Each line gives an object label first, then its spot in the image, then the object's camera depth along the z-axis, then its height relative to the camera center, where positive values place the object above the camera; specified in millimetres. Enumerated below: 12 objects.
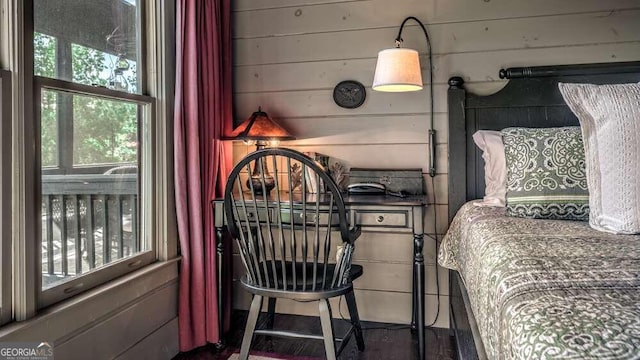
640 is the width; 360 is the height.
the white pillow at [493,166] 2070 +34
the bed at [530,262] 688 -222
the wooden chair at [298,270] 1662 -415
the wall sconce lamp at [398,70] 2178 +533
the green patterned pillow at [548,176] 1721 -16
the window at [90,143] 1508 +140
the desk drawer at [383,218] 2045 -214
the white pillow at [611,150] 1379 +72
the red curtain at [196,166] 2152 +51
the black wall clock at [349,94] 2551 +482
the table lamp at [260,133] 2379 +236
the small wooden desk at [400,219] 2031 -219
